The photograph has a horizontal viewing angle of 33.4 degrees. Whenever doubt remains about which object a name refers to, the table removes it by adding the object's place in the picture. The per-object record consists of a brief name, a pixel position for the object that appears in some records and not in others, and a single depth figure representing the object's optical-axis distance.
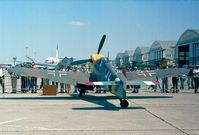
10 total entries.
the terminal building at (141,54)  131.75
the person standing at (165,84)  23.83
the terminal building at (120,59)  175.90
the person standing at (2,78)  22.30
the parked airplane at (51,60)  94.12
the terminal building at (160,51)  103.25
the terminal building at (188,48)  71.94
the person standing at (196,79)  23.44
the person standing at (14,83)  22.84
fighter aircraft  16.14
